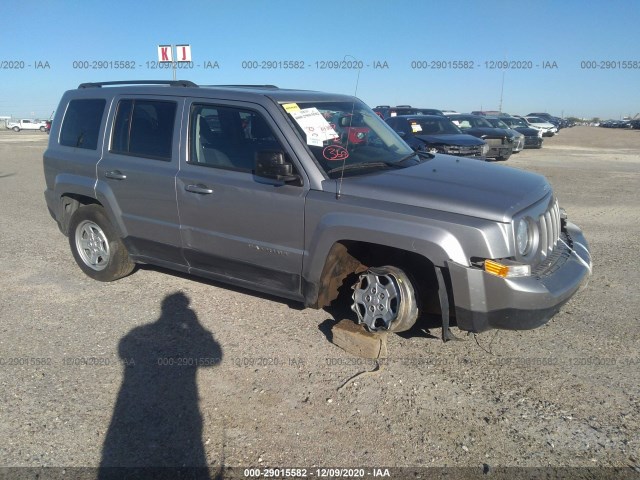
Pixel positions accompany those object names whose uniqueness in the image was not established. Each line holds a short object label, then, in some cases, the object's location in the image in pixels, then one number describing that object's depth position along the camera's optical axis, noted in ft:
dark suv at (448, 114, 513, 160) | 56.70
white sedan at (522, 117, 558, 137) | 116.44
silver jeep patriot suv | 11.44
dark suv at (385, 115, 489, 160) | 40.73
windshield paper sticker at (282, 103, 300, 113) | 14.07
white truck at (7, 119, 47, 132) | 203.41
